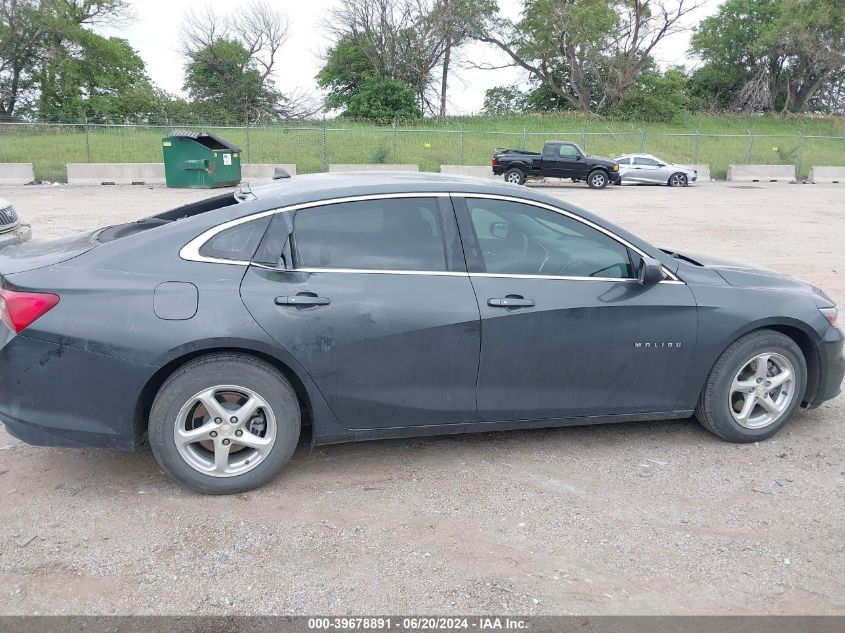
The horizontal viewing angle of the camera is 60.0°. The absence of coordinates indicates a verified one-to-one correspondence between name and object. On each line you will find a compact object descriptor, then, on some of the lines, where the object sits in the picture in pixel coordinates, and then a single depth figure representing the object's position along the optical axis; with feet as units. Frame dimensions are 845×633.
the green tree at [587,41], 163.32
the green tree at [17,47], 150.41
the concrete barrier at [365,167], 90.27
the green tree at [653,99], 163.12
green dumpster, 73.82
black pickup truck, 84.64
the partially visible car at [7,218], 25.75
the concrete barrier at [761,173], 108.99
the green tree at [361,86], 155.33
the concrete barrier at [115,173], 82.28
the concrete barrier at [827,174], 108.99
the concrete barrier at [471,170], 94.12
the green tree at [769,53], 167.43
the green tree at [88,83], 158.61
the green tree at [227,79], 162.50
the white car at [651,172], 92.53
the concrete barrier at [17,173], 79.15
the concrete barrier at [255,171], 88.84
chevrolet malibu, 11.11
